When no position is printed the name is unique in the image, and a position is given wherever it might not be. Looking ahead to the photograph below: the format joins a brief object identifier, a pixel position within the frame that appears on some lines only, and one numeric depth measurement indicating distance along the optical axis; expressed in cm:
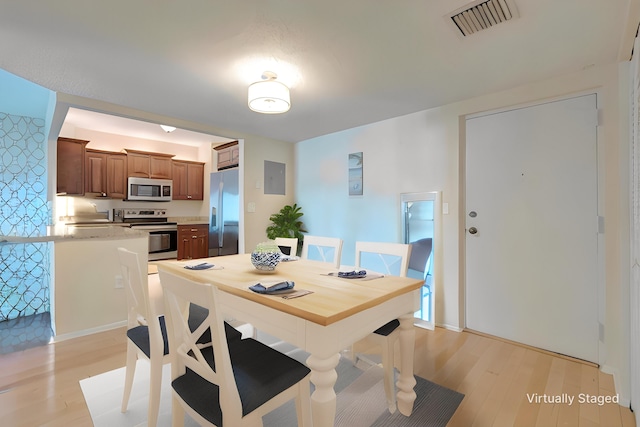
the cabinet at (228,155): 491
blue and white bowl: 172
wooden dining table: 107
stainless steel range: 535
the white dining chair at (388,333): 166
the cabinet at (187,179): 589
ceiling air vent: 148
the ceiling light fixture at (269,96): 201
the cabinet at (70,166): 445
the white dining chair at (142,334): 132
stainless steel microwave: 527
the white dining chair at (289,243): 255
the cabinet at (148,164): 532
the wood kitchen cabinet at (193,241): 559
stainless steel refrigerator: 433
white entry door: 222
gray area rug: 158
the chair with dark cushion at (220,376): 96
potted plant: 415
